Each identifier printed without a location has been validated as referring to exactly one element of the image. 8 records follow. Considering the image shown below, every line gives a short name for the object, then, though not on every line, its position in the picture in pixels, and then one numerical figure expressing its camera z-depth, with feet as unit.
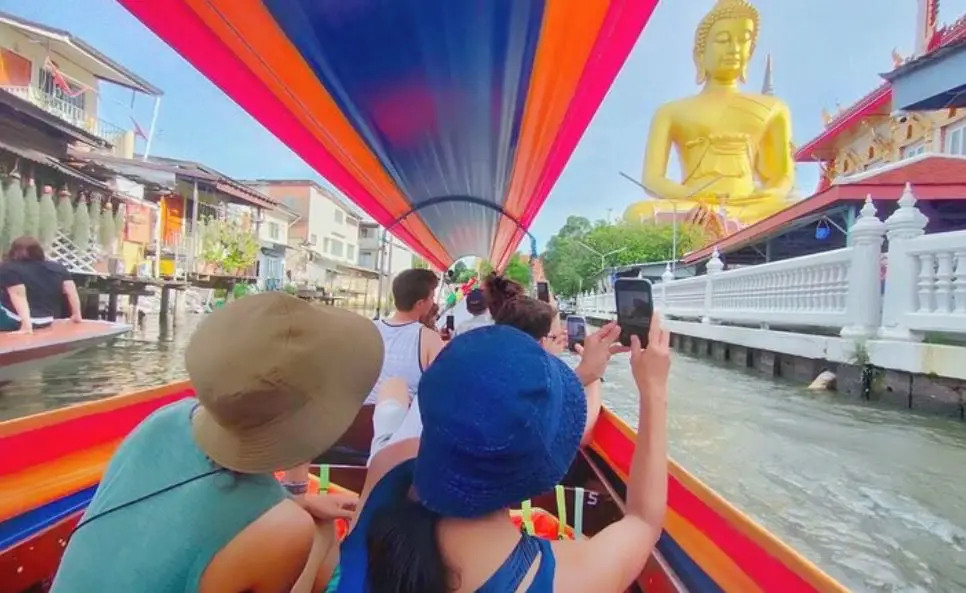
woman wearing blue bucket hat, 2.26
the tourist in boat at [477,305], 12.59
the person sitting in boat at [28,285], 18.49
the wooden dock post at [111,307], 47.33
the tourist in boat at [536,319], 6.12
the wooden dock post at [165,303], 47.56
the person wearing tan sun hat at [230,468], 2.62
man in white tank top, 7.90
